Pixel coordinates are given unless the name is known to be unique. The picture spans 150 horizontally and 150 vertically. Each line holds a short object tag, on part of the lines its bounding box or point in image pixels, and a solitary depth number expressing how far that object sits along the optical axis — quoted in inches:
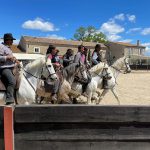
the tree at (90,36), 2116.4
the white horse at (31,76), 151.0
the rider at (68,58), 229.1
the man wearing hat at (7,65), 142.9
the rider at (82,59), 220.1
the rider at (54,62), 194.2
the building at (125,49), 1873.5
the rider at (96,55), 246.2
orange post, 83.7
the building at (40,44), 1551.0
